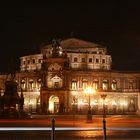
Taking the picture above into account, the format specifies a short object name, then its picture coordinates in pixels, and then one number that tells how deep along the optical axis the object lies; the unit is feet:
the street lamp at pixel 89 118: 123.00
